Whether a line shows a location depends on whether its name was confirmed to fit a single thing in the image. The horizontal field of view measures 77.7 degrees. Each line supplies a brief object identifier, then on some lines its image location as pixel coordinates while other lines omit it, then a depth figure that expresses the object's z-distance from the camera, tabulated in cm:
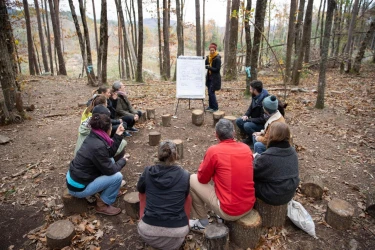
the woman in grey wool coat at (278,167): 267
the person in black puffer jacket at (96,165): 300
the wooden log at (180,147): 454
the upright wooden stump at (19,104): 673
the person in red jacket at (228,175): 255
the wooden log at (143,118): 642
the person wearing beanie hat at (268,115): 394
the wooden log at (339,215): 294
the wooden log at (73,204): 330
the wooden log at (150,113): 665
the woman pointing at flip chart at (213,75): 668
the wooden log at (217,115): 602
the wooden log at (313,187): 354
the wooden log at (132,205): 324
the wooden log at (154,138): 521
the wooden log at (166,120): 621
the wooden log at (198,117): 622
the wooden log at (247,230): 266
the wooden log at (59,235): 272
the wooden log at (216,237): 250
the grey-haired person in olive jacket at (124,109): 556
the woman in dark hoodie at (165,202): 249
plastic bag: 290
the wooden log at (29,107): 772
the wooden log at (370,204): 319
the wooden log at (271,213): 291
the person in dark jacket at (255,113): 479
